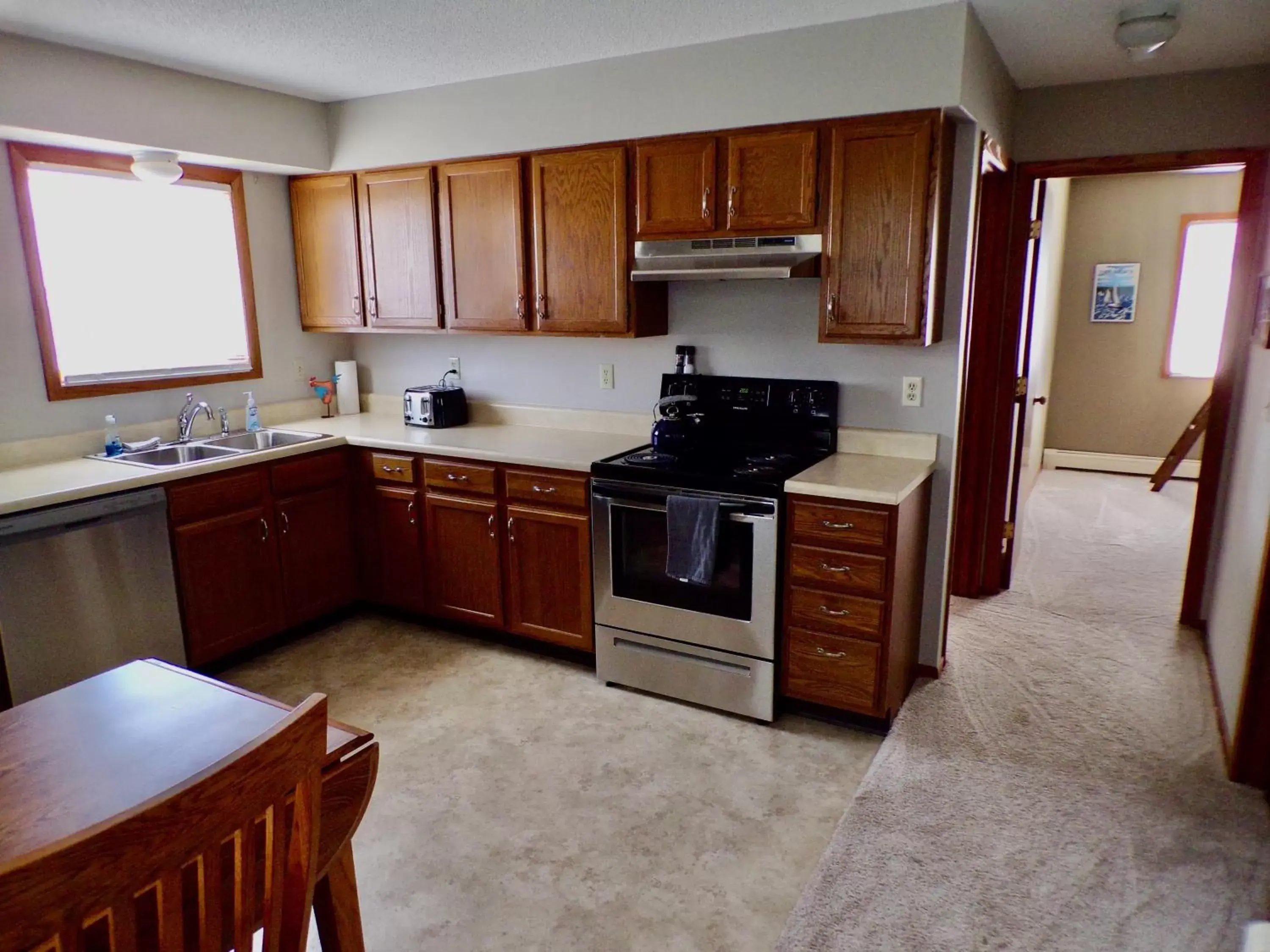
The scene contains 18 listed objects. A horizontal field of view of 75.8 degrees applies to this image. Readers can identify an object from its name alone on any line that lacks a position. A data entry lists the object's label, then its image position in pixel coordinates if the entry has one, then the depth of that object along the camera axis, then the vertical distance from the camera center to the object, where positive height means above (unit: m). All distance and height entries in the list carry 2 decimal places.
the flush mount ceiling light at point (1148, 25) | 2.63 +0.94
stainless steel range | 2.89 -0.80
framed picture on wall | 6.75 +0.20
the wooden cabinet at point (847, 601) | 2.74 -0.96
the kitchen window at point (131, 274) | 3.30 +0.23
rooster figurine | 4.38 -0.34
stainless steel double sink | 3.50 -0.55
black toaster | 3.98 -0.40
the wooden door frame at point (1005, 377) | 3.48 -0.27
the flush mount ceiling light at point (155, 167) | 3.39 +0.65
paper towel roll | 4.46 -0.34
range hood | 2.95 +0.23
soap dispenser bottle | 3.99 -0.44
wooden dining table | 1.17 -0.67
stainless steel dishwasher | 2.70 -0.91
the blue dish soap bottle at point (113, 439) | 3.45 -0.47
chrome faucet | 3.71 -0.42
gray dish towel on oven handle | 2.88 -0.76
